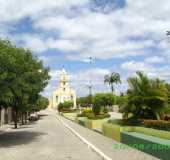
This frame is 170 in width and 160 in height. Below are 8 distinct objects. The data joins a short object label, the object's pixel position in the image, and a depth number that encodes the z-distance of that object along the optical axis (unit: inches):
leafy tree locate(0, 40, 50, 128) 411.3
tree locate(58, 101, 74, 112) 2630.4
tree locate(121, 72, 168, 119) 517.8
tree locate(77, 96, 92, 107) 2922.5
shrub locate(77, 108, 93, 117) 1223.4
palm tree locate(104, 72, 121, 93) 2281.5
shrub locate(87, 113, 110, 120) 971.1
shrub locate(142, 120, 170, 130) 422.2
